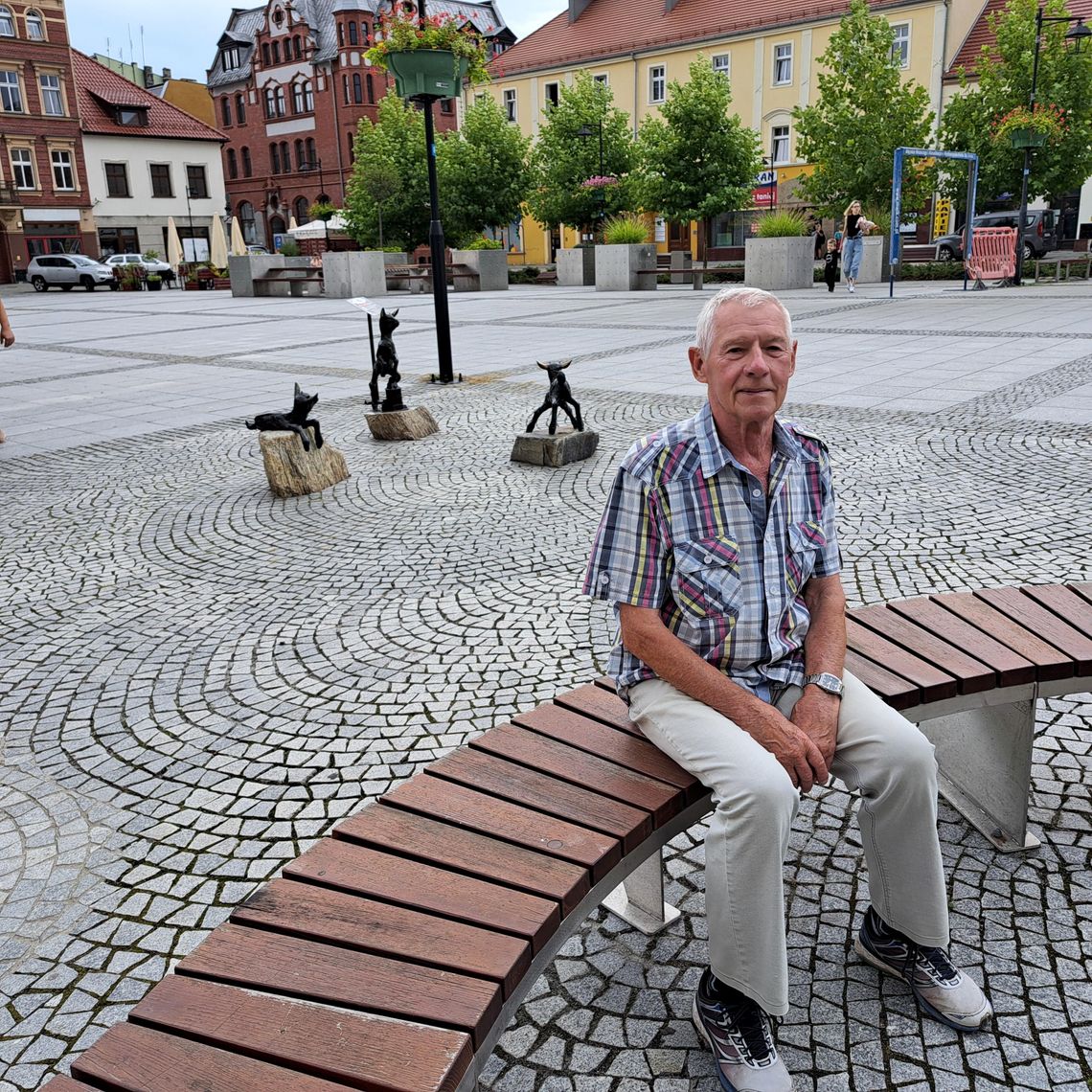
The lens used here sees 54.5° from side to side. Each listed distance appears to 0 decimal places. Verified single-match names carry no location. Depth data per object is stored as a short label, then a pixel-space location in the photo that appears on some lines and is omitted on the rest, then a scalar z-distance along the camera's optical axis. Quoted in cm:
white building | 5466
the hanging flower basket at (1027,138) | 2411
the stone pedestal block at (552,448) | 760
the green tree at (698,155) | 3300
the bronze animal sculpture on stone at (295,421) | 710
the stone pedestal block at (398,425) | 875
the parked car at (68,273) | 4316
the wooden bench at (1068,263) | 2527
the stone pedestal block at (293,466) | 704
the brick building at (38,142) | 4923
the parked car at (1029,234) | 3074
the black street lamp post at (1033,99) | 2373
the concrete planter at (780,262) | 2583
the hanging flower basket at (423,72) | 1080
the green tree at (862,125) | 2967
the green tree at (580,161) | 3753
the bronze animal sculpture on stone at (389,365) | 912
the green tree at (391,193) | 3791
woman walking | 2434
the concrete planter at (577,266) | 3394
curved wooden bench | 166
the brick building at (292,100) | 6412
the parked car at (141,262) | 4556
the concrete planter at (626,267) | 2939
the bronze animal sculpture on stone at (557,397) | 766
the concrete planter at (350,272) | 2912
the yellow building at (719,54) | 4178
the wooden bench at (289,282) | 3042
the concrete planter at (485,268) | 3241
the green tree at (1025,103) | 2764
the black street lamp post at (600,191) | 3550
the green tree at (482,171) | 3828
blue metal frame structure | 2197
